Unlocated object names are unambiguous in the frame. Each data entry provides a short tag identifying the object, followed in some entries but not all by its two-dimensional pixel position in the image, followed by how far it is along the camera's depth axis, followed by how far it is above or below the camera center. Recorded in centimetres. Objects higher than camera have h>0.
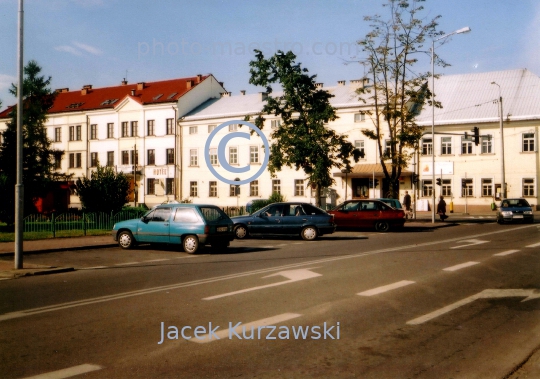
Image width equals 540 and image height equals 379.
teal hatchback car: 1811 -71
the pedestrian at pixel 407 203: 4081 -8
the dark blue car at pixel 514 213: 3500 -72
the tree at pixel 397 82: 3678 +774
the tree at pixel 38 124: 5396 +799
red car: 2903 -68
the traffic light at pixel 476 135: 3493 +398
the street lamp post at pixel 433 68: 3544 +825
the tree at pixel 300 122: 3281 +465
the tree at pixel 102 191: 3077 +75
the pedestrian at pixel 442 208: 3872 -43
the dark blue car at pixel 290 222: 2361 -77
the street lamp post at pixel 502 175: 4312 +192
